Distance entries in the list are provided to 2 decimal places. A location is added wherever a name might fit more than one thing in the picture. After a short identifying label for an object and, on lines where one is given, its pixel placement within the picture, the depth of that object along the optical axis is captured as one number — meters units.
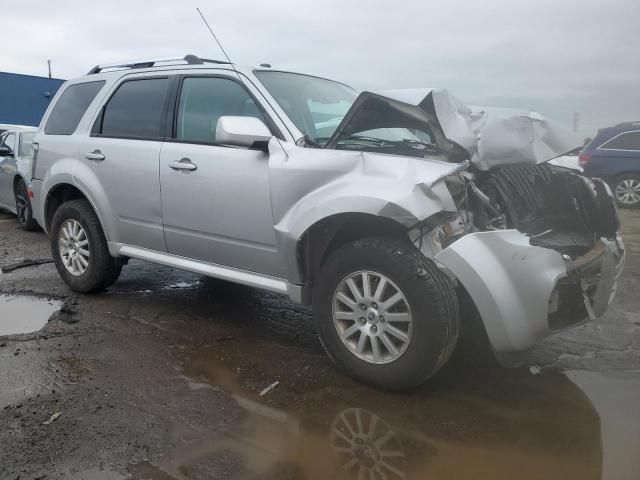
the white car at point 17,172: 8.48
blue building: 21.42
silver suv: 2.86
